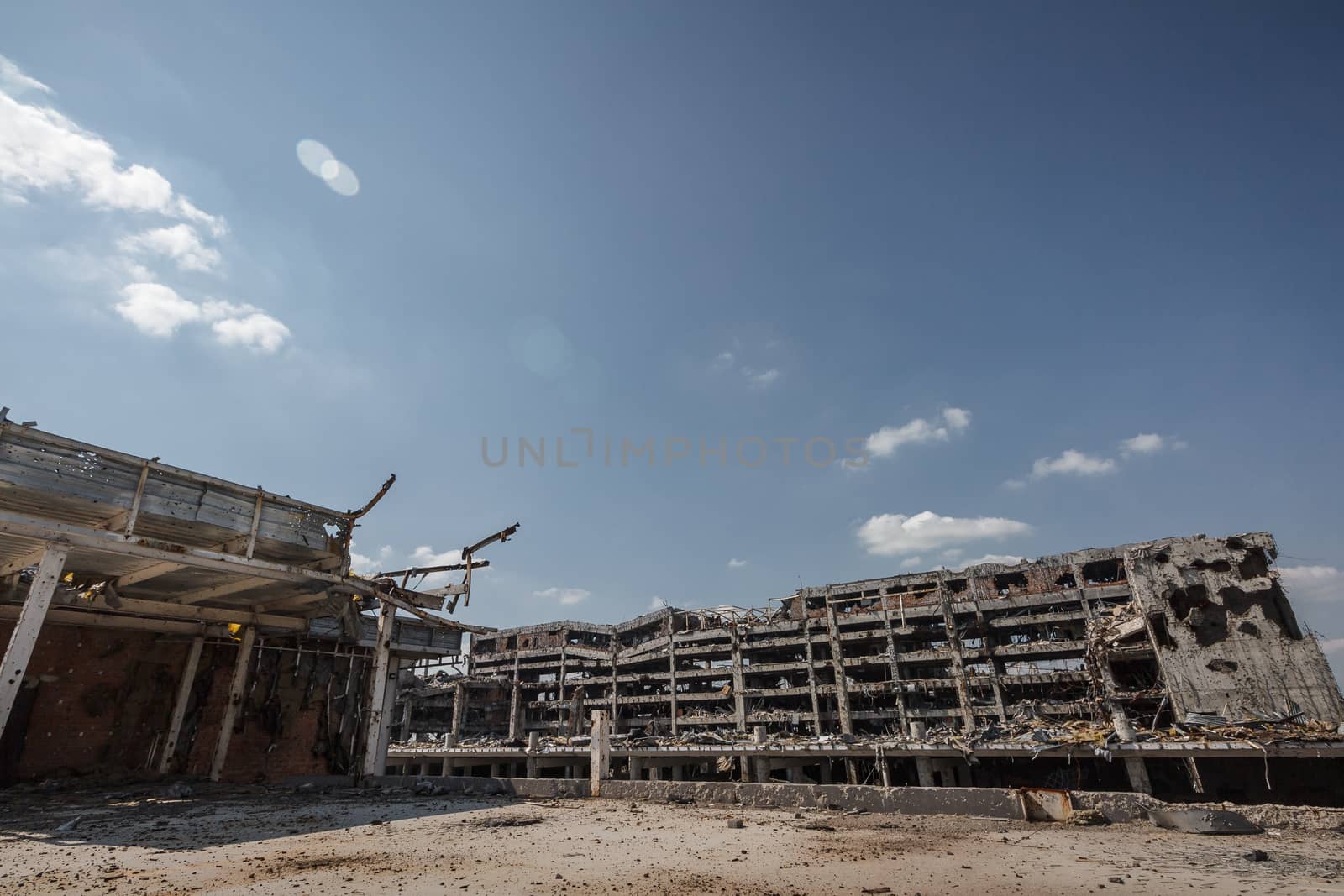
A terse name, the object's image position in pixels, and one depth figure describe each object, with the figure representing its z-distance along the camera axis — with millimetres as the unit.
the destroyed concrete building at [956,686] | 19766
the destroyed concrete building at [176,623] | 10273
